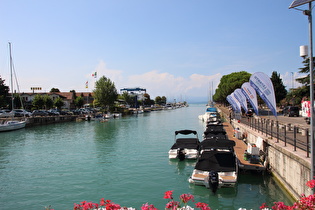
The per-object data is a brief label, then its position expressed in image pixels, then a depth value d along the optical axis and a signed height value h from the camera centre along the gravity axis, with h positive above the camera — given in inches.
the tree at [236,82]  2999.5 +260.8
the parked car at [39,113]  2903.1 -59.0
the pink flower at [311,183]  258.7 -82.9
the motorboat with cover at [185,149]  879.6 -157.1
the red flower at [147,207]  206.1 -83.4
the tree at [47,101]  3543.3 +86.5
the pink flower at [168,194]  228.2 -80.3
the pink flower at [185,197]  230.5 -84.0
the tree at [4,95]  2812.5 +162.2
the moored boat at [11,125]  2038.6 -137.4
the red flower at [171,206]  225.0 -88.6
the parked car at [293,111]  1654.8 -55.5
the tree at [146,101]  7413.4 +137.2
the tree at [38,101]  3430.1 +92.8
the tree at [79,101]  4424.5 +104.3
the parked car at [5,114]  2518.3 -54.3
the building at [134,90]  6737.2 +420.7
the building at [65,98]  4003.4 +162.1
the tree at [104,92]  3863.2 +218.9
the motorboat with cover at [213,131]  1072.8 -117.9
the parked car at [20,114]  2746.1 -61.0
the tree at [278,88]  2723.9 +157.8
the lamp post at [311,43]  371.3 +85.1
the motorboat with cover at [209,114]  2364.5 -90.4
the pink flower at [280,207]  230.6 -93.9
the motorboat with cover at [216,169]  558.9 -154.0
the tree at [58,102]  3776.6 +81.1
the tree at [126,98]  5703.7 +182.1
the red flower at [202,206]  208.0 -83.6
